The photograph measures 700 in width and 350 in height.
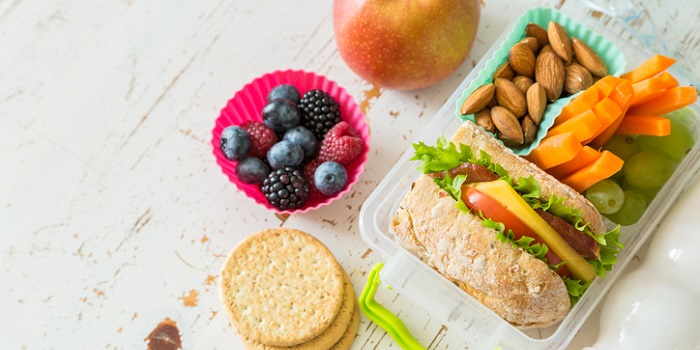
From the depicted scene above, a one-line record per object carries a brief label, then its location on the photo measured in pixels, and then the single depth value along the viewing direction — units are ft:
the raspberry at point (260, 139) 1.66
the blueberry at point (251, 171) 1.63
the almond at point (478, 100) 1.59
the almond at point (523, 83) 1.61
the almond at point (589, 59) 1.62
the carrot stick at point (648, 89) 1.54
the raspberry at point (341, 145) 1.62
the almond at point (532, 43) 1.63
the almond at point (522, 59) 1.62
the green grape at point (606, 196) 1.55
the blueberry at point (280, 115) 1.64
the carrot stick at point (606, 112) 1.53
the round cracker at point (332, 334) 1.60
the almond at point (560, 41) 1.62
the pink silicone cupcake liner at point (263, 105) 1.67
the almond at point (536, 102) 1.58
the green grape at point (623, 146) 1.61
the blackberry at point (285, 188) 1.60
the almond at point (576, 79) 1.60
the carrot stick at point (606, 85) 1.55
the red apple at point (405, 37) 1.60
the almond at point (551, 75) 1.60
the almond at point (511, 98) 1.59
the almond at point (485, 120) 1.60
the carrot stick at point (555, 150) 1.52
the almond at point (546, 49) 1.64
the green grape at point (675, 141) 1.61
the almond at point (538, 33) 1.66
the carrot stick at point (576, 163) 1.52
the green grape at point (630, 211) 1.58
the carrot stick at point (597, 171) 1.51
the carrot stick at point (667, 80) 1.55
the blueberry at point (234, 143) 1.62
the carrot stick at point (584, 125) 1.52
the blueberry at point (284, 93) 1.68
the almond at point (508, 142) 1.59
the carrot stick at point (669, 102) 1.55
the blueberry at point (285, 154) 1.62
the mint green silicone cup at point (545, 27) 1.60
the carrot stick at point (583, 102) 1.55
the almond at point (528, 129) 1.59
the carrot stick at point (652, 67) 1.57
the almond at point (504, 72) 1.63
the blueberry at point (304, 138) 1.65
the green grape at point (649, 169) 1.58
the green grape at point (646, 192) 1.60
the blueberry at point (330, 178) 1.61
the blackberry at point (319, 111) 1.66
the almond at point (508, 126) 1.57
